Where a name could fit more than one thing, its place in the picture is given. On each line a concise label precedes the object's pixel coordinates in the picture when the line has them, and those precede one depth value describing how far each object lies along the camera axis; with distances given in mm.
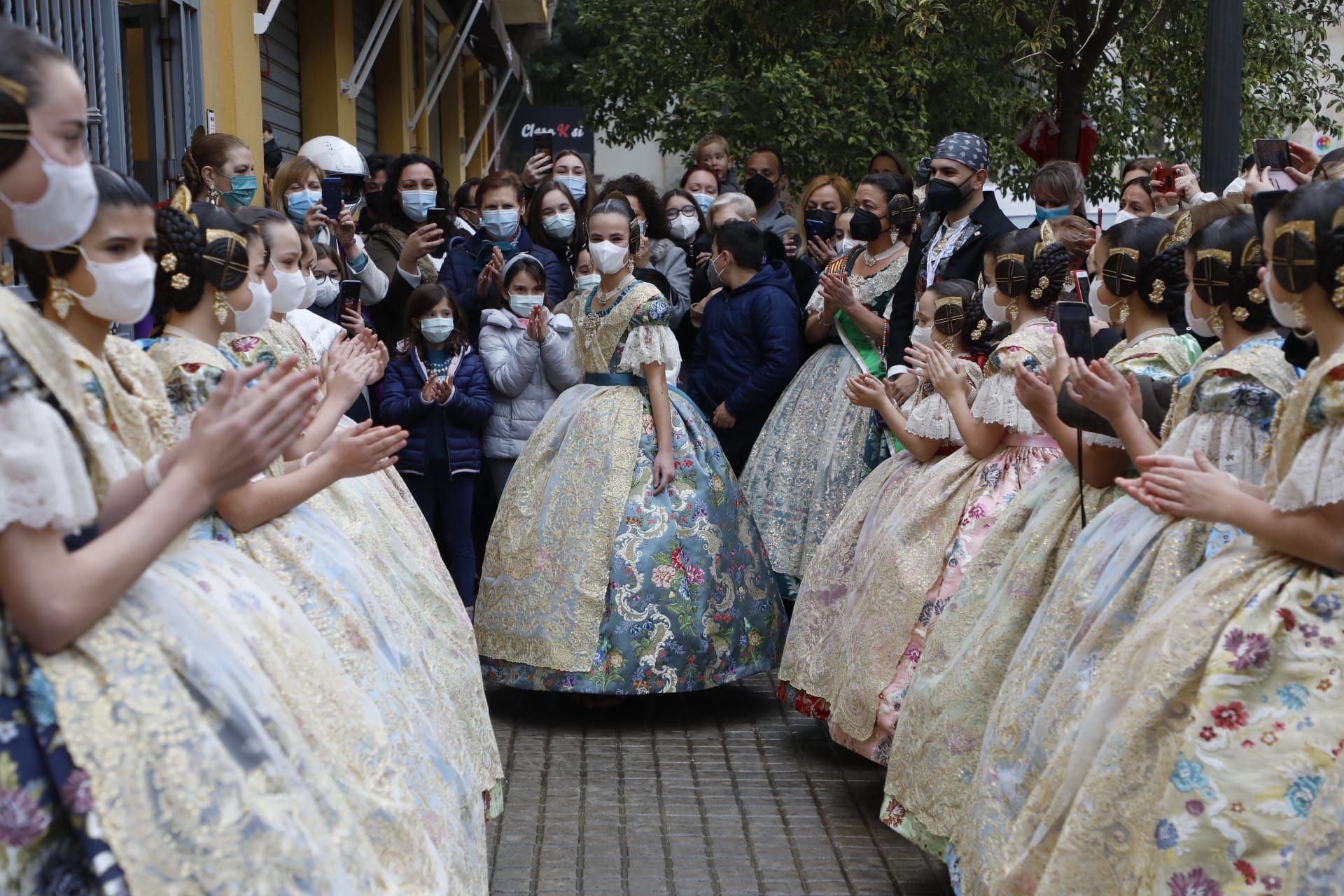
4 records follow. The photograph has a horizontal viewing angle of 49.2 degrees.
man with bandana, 6031
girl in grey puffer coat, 6734
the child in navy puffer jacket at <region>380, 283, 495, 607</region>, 6566
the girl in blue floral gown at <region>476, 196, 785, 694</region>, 5652
